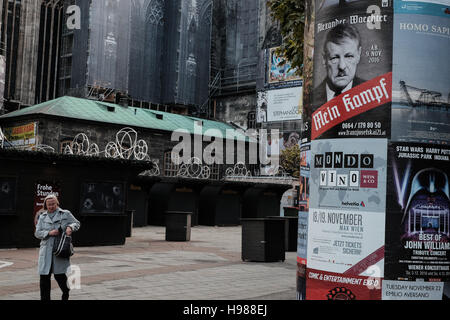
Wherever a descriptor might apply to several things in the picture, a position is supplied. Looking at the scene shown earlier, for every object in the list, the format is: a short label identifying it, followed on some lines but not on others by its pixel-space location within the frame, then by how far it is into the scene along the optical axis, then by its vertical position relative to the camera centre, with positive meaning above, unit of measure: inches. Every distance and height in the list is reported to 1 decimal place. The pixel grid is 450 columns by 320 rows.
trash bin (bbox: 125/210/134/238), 953.5 -49.8
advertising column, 247.4 +22.0
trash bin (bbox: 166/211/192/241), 876.0 -40.7
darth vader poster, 245.6 -4.9
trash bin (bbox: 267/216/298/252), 761.9 -45.2
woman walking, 323.6 -29.1
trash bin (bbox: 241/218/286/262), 613.3 -41.2
